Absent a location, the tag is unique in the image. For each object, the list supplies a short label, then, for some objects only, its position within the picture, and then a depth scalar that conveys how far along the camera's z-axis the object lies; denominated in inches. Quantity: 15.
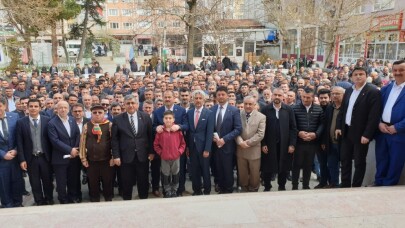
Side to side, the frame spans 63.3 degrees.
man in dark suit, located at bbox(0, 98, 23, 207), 189.0
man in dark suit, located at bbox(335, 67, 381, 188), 170.9
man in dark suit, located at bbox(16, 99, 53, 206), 193.8
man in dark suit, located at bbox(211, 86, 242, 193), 201.8
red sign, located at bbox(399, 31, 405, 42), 878.0
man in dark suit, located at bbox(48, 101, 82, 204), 193.8
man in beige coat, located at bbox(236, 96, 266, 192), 201.2
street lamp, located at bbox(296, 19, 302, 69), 822.7
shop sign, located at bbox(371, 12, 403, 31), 864.3
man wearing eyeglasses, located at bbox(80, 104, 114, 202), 191.5
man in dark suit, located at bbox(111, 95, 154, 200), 196.1
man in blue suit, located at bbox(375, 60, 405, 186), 162.2
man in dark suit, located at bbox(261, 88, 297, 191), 205.2
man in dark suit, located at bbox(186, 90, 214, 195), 202.8
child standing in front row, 196.1
